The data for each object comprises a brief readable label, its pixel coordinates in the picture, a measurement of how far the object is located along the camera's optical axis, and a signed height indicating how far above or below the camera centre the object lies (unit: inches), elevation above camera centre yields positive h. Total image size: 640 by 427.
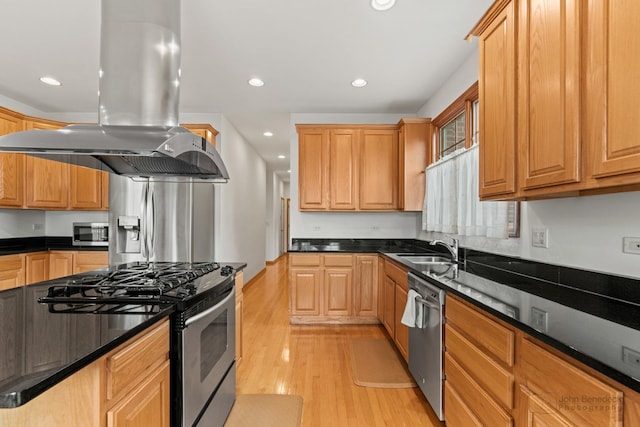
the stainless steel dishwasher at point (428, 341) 77.7 -33.5
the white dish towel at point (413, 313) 89.3 -27.2
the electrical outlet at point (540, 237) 74.7 -4.8
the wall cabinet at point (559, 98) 42.0 +19.4
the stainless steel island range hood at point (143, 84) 70.2 +30.6
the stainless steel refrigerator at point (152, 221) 127.5 -2.7
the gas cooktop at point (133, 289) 52.1 -14.0
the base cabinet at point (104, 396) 37.5 -22.4
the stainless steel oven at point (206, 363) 56.2 -30.3
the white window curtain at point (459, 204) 89.7 +4.5
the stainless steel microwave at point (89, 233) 168.2 -10.0
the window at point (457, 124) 117.0 +38.2
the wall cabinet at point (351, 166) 165.2 +25.5
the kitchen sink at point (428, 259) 129.8 -17.5
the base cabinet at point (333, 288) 156.0 -35.3
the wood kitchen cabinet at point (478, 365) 50.6 -27.2
